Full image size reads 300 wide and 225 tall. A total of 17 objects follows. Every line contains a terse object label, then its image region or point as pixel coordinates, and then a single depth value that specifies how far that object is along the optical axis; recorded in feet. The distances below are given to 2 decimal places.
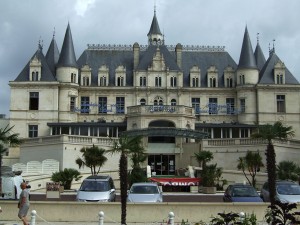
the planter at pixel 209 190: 121.40
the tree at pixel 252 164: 132.16
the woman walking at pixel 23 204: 57.76
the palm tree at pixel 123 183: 59.57
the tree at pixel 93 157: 131.23
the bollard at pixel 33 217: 54.54
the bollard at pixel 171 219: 52.01
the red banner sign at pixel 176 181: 127.34
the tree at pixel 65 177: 125.80
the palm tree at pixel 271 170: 69.70
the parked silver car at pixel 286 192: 76.01
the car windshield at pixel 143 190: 77.45
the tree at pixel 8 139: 106.73
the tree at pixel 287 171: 128.06
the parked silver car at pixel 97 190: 76.64
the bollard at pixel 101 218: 53.06
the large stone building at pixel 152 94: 190.08
